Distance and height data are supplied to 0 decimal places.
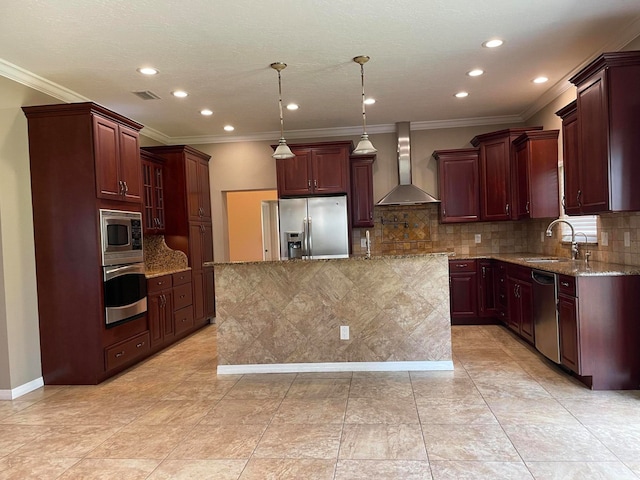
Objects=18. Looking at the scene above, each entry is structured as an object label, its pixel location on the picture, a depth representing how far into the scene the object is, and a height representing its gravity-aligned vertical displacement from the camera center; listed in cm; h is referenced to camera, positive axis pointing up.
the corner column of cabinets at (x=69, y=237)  398 +7
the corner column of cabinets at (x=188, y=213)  601 +38
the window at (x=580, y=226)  447 -1
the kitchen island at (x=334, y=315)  411 -75
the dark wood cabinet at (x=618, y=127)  328 +71
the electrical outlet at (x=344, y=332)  418 -91
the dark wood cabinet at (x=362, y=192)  642 +59
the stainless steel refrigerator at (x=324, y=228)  614 +9
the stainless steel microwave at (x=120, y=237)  408 +6
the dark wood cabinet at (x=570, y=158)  396 +61
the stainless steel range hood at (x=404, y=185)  618 +66
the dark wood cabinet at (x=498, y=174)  580 +72
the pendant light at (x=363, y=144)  399 +81
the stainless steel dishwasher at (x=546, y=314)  384 -80
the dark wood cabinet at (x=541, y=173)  527 +63
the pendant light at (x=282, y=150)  411 +81
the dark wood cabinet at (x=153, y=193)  554 +63
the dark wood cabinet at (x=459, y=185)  623 +62
